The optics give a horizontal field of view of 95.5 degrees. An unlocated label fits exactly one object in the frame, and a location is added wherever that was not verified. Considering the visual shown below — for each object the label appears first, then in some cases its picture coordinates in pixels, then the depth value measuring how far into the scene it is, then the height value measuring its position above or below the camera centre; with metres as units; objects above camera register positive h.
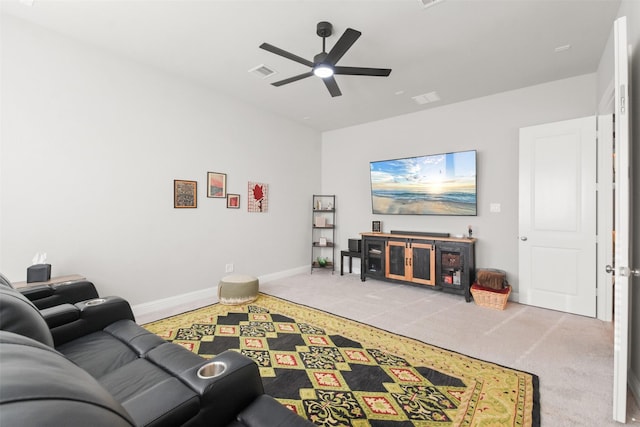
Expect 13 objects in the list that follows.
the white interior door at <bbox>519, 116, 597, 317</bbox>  3.52 -0.02
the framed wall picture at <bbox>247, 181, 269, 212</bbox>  4.89 +0.26
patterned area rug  1.84 -1.26
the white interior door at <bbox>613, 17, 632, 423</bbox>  1.74 -0.08
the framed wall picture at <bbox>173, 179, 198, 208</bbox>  3.91 +0.26
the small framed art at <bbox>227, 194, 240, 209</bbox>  4.57 +0.18
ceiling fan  2.56 +1.44
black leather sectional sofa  0.41 -0.72
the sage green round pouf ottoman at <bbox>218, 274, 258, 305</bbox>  3.83 -1.05
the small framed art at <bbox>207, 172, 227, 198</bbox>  4.30 +0.42
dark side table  5.49 -0.81
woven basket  3.75 -1.09
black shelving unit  6.04 -0.32
